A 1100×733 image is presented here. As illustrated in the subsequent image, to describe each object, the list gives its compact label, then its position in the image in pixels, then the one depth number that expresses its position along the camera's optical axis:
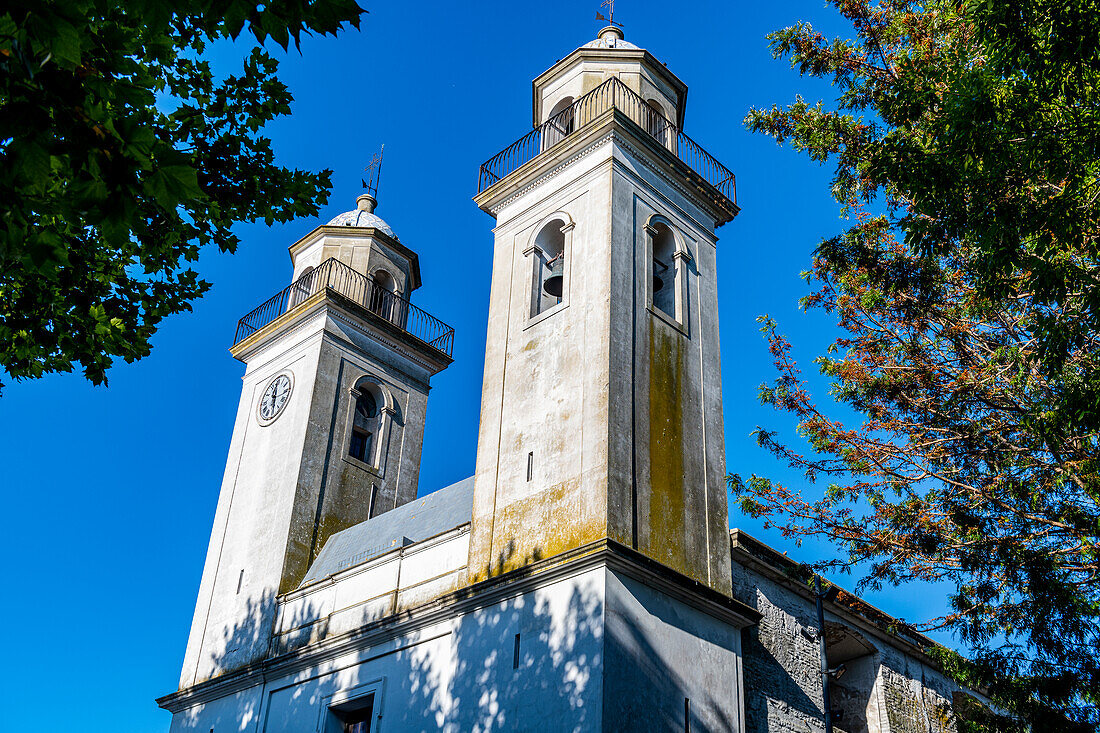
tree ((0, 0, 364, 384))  4.84
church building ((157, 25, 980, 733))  14.68
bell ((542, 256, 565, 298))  19.31
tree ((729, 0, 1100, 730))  9.34
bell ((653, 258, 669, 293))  19.42
